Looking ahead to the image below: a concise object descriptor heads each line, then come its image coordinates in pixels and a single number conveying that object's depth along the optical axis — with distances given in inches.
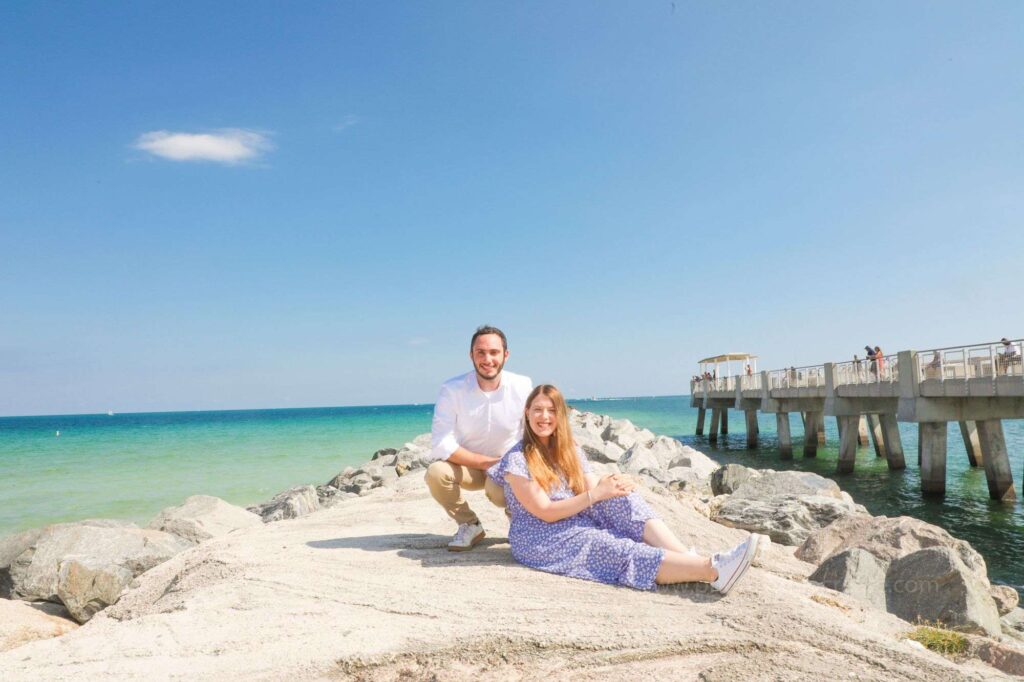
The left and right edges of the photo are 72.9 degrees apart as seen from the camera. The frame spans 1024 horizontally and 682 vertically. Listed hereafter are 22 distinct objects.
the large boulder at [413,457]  685.0
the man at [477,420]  214.1
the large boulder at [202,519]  384.8
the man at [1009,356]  524.1
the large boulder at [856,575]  213.9
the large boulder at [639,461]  661.9
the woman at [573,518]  178.1
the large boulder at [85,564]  254.5
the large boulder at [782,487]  417.1
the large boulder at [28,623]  216.7
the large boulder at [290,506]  437.7
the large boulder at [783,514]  328.2
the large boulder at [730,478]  484.7
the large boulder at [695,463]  707.4
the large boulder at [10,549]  284.8
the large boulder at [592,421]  1236.1
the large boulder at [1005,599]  244.2
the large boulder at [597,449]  702.5
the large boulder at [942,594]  198.5
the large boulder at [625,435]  1034.1
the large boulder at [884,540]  261.4
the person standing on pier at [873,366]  730.8
